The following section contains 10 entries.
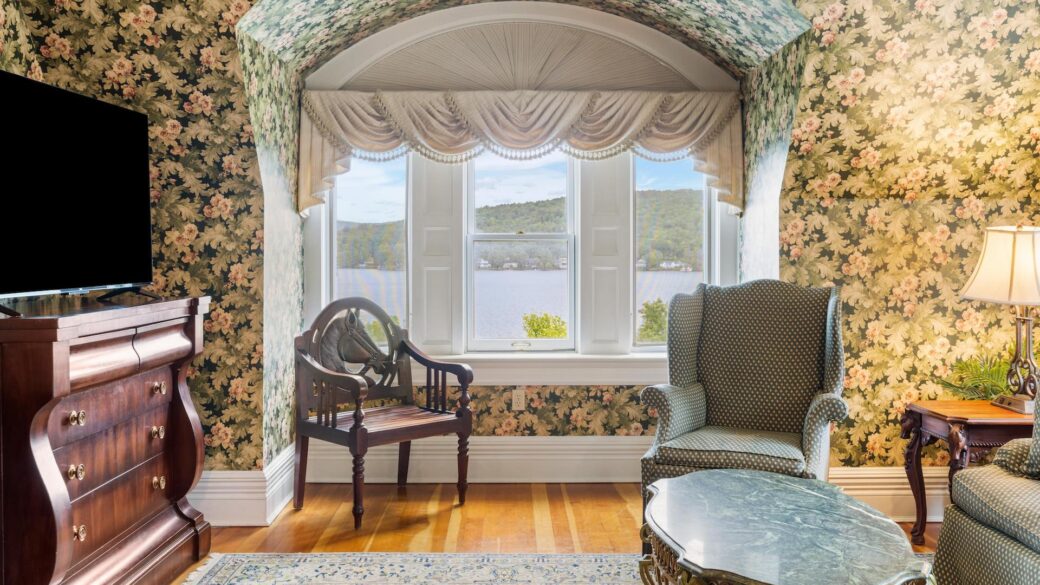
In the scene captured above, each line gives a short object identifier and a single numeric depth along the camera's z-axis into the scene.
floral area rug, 2.77
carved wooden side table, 2.91
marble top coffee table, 1.72
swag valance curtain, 3.90
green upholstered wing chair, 2.87
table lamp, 2.92
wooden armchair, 3.33
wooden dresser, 2.11
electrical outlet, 4.07
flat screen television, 2.23
